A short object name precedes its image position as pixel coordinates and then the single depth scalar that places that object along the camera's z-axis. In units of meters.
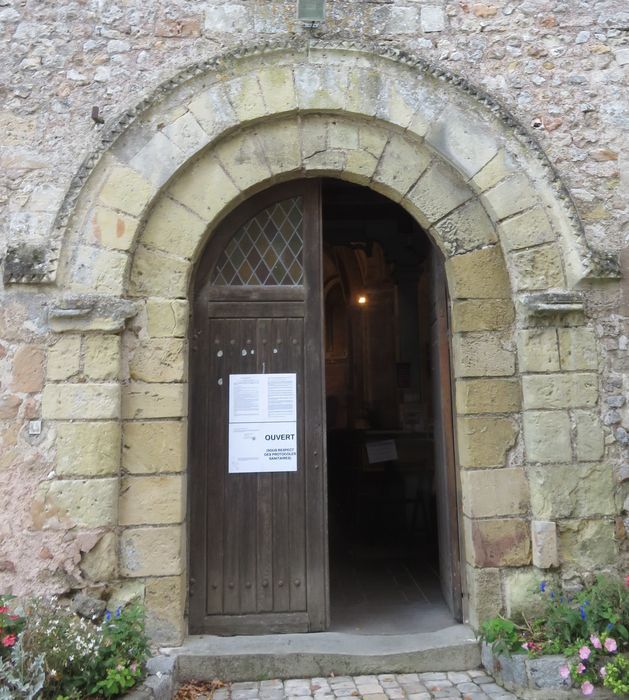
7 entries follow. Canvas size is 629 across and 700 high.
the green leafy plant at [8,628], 2.66
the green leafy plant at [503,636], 3.11
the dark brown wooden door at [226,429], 3.59
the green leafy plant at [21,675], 2.45
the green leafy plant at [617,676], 2.74
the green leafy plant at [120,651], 2.67
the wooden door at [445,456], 3.72
